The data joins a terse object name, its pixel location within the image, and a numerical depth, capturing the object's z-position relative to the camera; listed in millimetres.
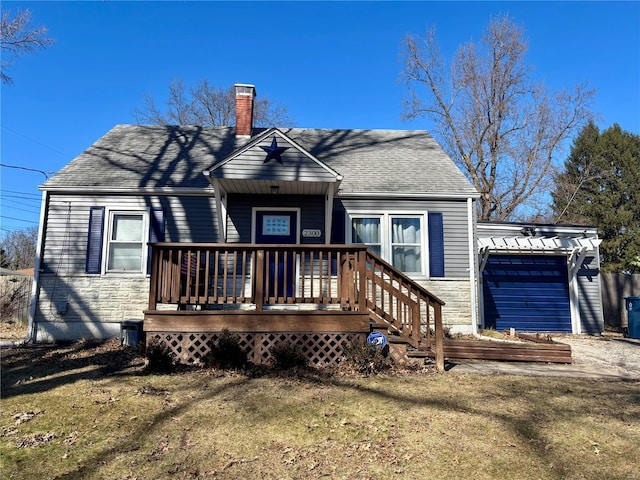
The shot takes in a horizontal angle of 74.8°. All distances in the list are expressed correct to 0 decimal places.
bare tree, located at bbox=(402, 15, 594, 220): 21109
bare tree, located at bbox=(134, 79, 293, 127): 25703
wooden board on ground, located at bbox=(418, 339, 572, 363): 6905
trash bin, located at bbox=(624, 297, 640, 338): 11680
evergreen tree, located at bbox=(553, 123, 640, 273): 26891
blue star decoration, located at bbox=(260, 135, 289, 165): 7820
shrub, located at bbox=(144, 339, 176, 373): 5625
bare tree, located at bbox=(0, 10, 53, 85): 10914
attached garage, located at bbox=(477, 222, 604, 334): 11500
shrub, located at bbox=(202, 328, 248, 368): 5750
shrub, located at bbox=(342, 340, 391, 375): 5664
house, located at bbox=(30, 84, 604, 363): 8656
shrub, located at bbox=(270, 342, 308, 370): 5758
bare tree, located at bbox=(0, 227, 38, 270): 42344
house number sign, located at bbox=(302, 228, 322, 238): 9344
